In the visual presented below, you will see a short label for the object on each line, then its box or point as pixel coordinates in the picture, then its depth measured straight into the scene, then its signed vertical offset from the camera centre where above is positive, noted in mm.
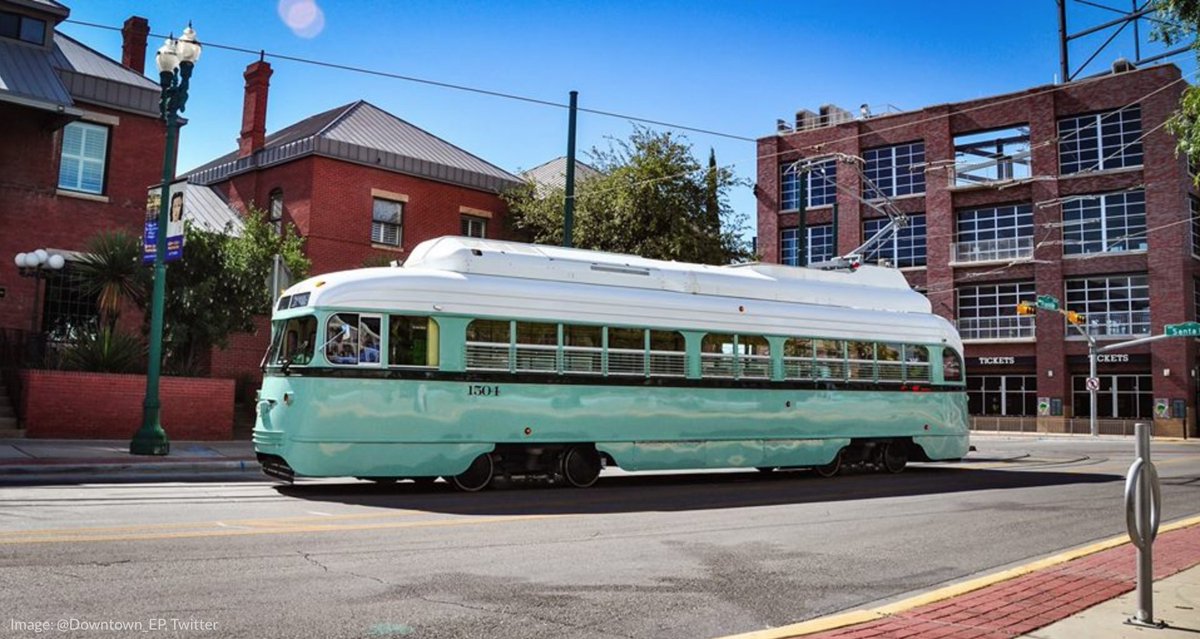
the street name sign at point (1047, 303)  43000 +5083
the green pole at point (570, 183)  22391 +5329
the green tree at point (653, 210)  30609 +6396
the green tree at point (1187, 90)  10938 +4008
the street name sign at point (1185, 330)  40625 +3794
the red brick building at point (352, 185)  28875 +6929
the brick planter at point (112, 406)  18672 -424
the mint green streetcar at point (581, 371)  12297 +441
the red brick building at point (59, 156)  22172 +5776
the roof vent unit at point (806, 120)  58031 +17921
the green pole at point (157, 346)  16281 +733
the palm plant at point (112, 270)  20312 +2538
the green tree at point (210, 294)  21172 +2212
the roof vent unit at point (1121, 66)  47362 +17907
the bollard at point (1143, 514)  5801 -636
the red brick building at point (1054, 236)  44906 +9242
